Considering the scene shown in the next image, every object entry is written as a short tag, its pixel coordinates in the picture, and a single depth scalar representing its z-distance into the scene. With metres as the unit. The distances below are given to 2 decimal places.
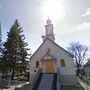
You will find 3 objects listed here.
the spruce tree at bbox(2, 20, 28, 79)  13.16
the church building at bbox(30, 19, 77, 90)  10.75
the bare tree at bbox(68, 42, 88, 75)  23.40
